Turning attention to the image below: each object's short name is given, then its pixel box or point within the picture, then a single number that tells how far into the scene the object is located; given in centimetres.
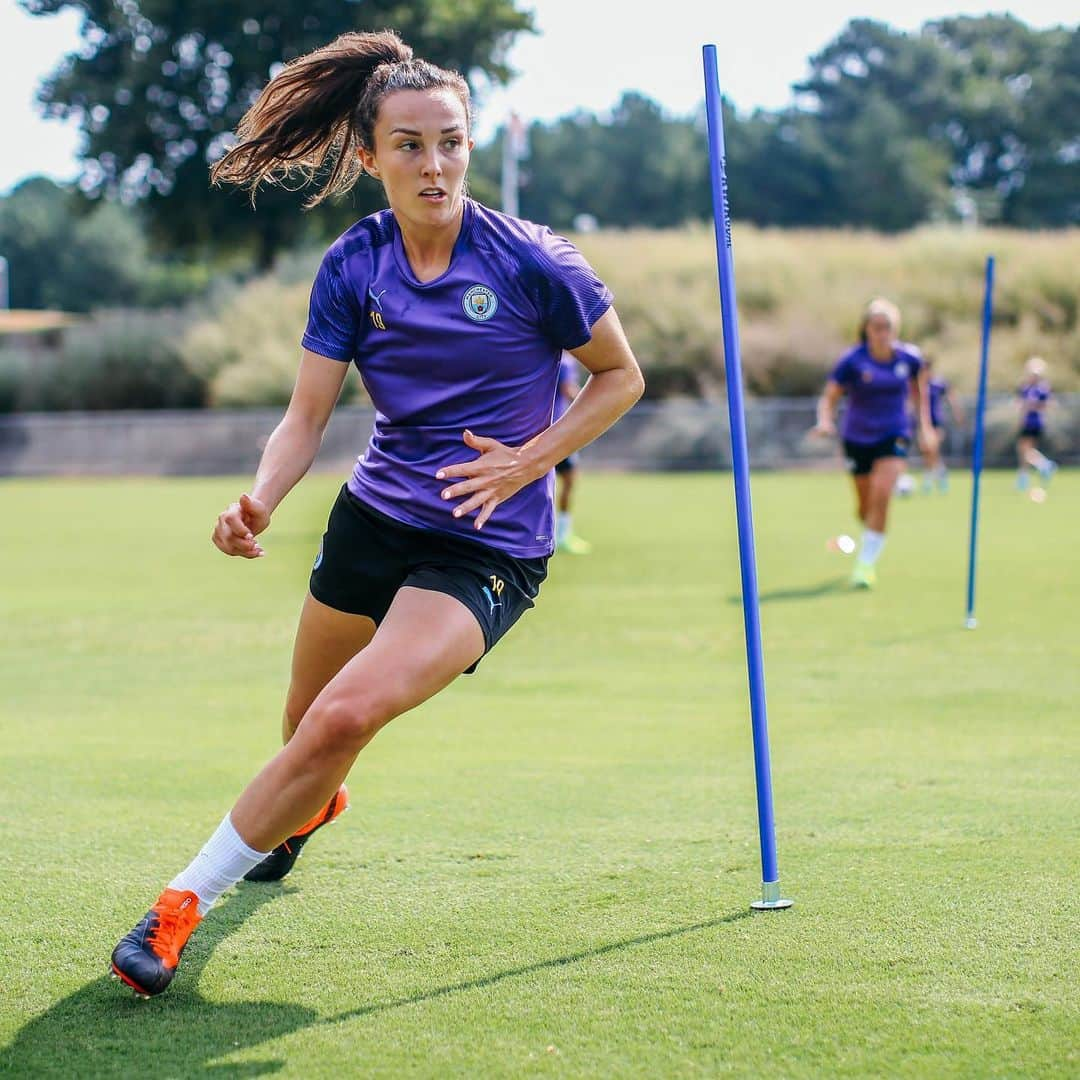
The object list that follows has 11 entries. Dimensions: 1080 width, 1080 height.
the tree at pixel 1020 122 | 8631
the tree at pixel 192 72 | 4941
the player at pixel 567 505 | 1559
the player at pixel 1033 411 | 2612
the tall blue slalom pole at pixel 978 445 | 952
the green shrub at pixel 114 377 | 4238
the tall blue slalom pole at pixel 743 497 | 433
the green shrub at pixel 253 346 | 3922
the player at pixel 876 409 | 1273
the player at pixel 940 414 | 2633
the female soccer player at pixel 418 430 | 383
